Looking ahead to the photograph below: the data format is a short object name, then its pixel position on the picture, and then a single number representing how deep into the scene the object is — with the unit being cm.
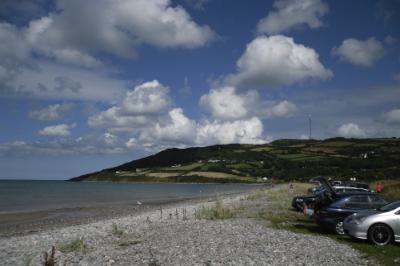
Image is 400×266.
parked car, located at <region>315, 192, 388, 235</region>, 1869
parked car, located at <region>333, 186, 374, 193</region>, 3518
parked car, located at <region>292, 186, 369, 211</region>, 2941
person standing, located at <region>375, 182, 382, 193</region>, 4323
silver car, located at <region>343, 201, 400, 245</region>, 1536
